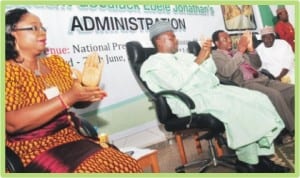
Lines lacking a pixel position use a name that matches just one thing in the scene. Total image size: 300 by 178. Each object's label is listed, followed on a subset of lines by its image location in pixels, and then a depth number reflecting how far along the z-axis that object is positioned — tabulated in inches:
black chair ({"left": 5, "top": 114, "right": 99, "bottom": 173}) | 50.7
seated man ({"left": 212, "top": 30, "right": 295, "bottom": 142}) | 94.5
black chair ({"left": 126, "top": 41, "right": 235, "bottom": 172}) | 79.3
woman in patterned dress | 52.0
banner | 82.4
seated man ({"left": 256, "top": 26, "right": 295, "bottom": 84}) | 99.4
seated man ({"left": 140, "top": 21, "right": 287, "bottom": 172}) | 79.1
